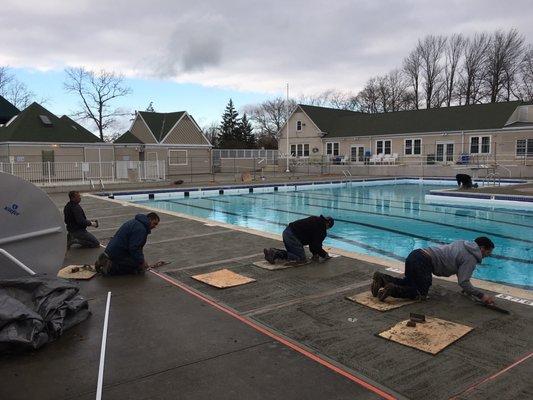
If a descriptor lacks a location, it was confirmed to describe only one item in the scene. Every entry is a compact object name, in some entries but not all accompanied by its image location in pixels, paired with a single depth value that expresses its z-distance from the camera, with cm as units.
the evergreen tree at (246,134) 7366
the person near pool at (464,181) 2309
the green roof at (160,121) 4175
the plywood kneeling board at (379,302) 562
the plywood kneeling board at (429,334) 448
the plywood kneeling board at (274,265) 755
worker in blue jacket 685
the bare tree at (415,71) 6581
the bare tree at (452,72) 6234
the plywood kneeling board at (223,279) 664
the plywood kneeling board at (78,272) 700
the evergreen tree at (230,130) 7150
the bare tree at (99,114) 5491
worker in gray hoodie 562
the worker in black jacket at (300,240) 766
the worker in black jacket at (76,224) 913
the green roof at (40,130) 3008
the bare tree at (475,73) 5962
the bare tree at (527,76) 5481
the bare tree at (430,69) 6400
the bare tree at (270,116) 9025
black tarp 426
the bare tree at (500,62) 5653
